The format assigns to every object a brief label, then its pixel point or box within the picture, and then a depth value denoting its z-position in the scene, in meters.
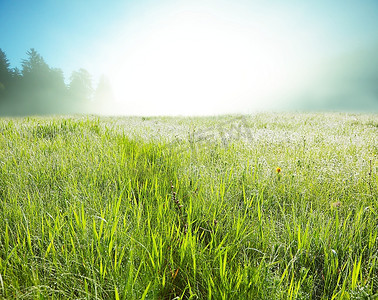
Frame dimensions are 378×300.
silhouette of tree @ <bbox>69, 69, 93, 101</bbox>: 76.61
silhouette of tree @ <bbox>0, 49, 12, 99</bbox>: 51.16
